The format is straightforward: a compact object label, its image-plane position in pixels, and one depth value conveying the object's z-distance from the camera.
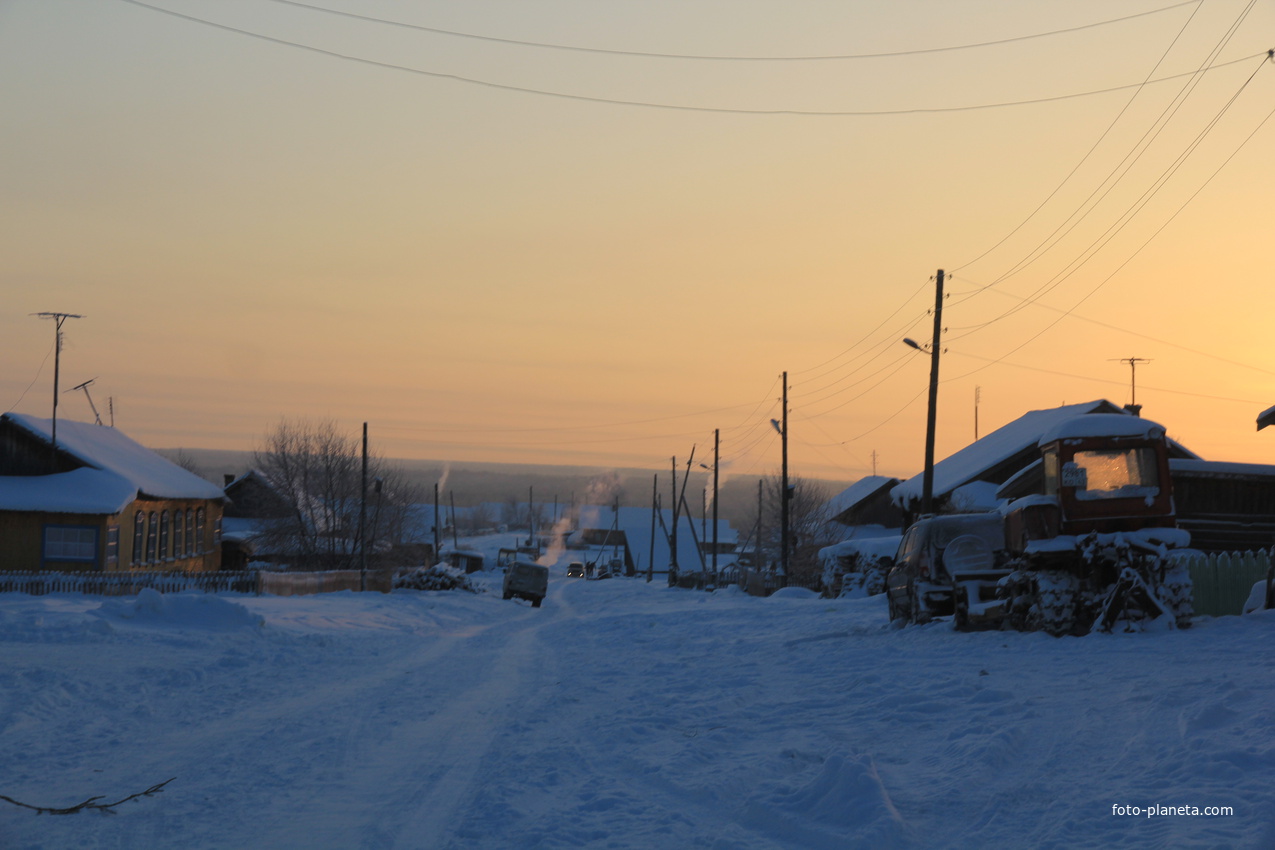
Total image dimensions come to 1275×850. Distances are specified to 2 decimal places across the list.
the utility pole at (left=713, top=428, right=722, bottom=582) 63.50
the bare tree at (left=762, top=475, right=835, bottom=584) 56.25
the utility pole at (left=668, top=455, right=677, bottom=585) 67.88
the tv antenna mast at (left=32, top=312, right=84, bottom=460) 43.96
